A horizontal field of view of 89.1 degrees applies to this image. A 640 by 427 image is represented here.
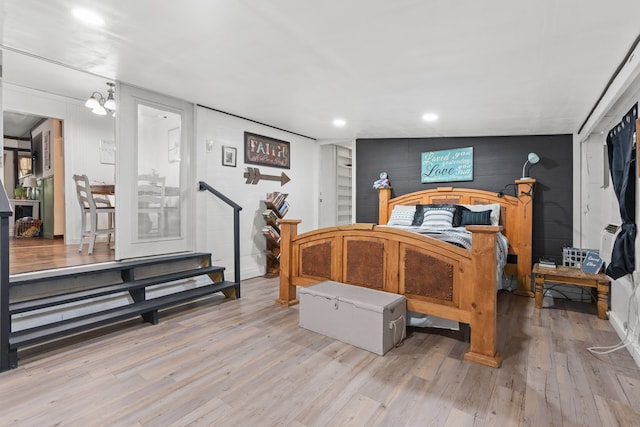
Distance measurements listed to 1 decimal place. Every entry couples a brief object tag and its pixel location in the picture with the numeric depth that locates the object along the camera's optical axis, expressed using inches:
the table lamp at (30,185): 242.7
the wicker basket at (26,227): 217.8
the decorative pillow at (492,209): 156.8
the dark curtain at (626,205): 94.8
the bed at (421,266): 84.5
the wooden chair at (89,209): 150.3
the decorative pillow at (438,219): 157.2
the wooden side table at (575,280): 119.0
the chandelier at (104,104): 145.3
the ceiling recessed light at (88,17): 73.7
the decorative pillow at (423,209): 165.6
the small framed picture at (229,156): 161.0
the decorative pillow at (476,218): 155.2
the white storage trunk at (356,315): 89.5
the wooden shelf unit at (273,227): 177.9
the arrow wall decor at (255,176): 174.6
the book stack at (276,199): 179.8
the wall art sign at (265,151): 173.6
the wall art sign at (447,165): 181.6
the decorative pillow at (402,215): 173.4
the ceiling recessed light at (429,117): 145.2
